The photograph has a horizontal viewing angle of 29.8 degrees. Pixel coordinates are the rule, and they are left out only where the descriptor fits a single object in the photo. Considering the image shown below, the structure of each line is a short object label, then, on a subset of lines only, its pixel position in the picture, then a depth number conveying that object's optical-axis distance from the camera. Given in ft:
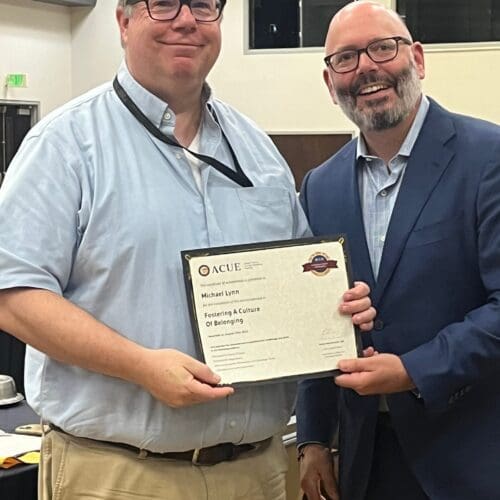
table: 8.31
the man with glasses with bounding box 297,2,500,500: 6.98
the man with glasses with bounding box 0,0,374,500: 5.99
